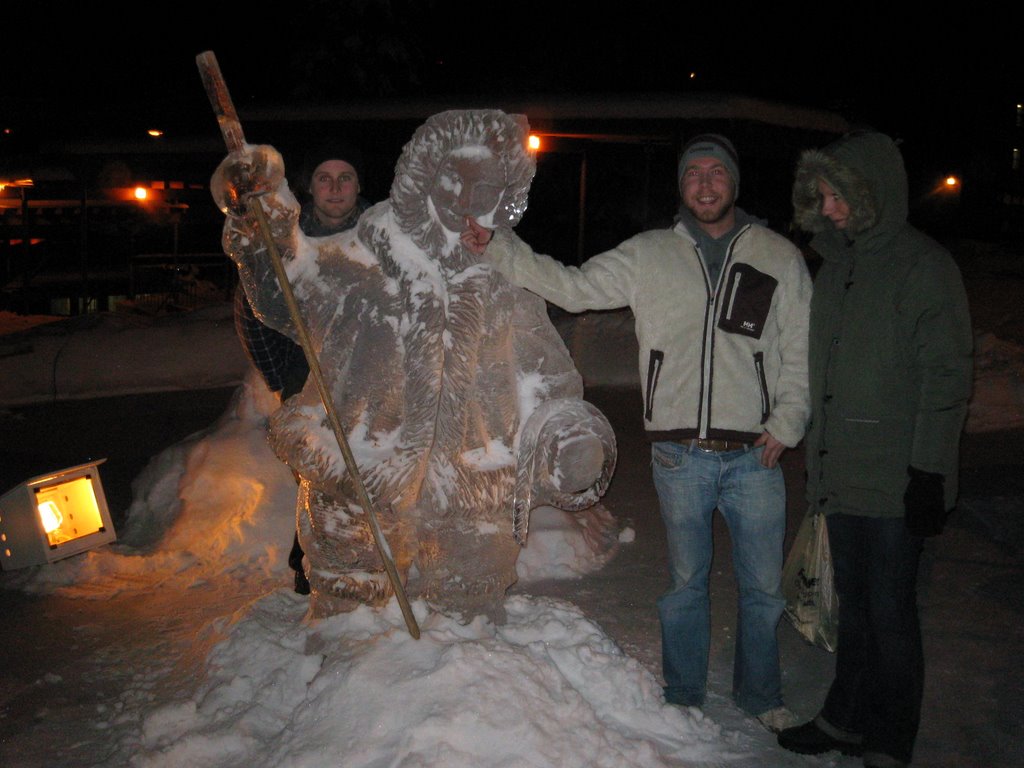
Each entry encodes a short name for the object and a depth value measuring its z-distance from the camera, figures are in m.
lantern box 4.42
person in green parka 2.57
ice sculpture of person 2.68
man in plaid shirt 3.39
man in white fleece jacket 2.83
